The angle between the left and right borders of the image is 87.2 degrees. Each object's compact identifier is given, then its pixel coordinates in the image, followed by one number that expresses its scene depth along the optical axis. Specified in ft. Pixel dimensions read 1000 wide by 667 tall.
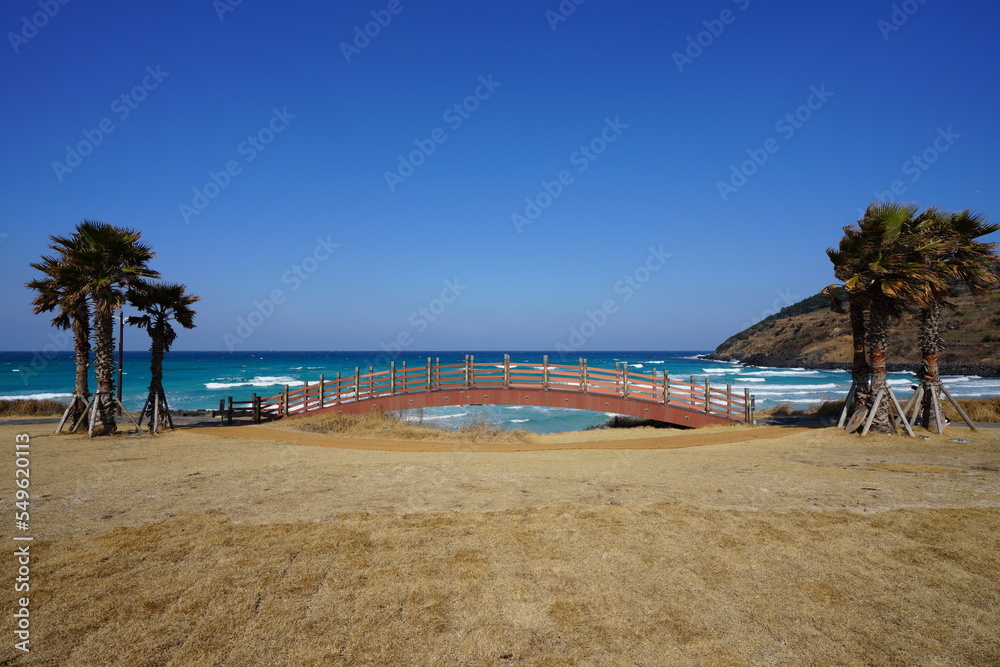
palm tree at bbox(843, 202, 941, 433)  45.50
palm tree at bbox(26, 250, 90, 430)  54.08
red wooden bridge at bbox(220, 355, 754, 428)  70.95
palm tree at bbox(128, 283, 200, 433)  59.62
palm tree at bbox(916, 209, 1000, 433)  47.03
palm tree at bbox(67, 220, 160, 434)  52.39
